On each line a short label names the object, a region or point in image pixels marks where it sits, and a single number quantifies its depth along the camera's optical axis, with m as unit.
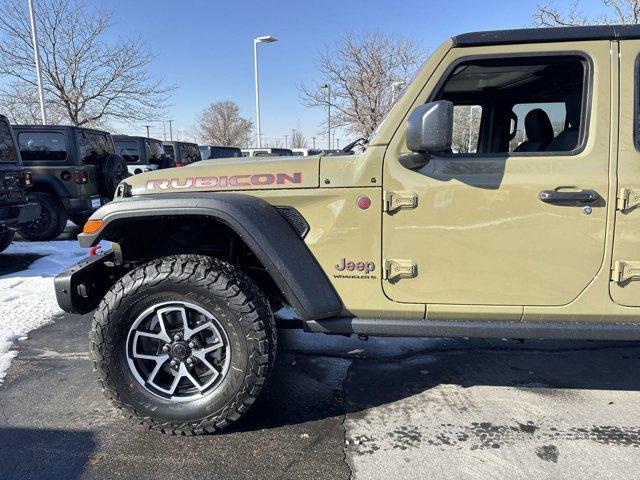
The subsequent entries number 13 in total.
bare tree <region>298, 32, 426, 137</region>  16.47
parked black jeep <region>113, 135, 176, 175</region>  12.01
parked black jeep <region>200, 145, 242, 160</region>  17.52
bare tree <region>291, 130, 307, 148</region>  63.66
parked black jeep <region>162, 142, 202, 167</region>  14.85
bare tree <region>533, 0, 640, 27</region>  7.57
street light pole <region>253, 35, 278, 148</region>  19.91
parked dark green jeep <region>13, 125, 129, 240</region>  7.76
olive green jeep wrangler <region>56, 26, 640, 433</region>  2.25
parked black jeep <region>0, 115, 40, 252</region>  5.87
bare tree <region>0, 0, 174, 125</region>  17.03
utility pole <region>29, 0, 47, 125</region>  14.36
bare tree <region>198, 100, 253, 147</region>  47.14
